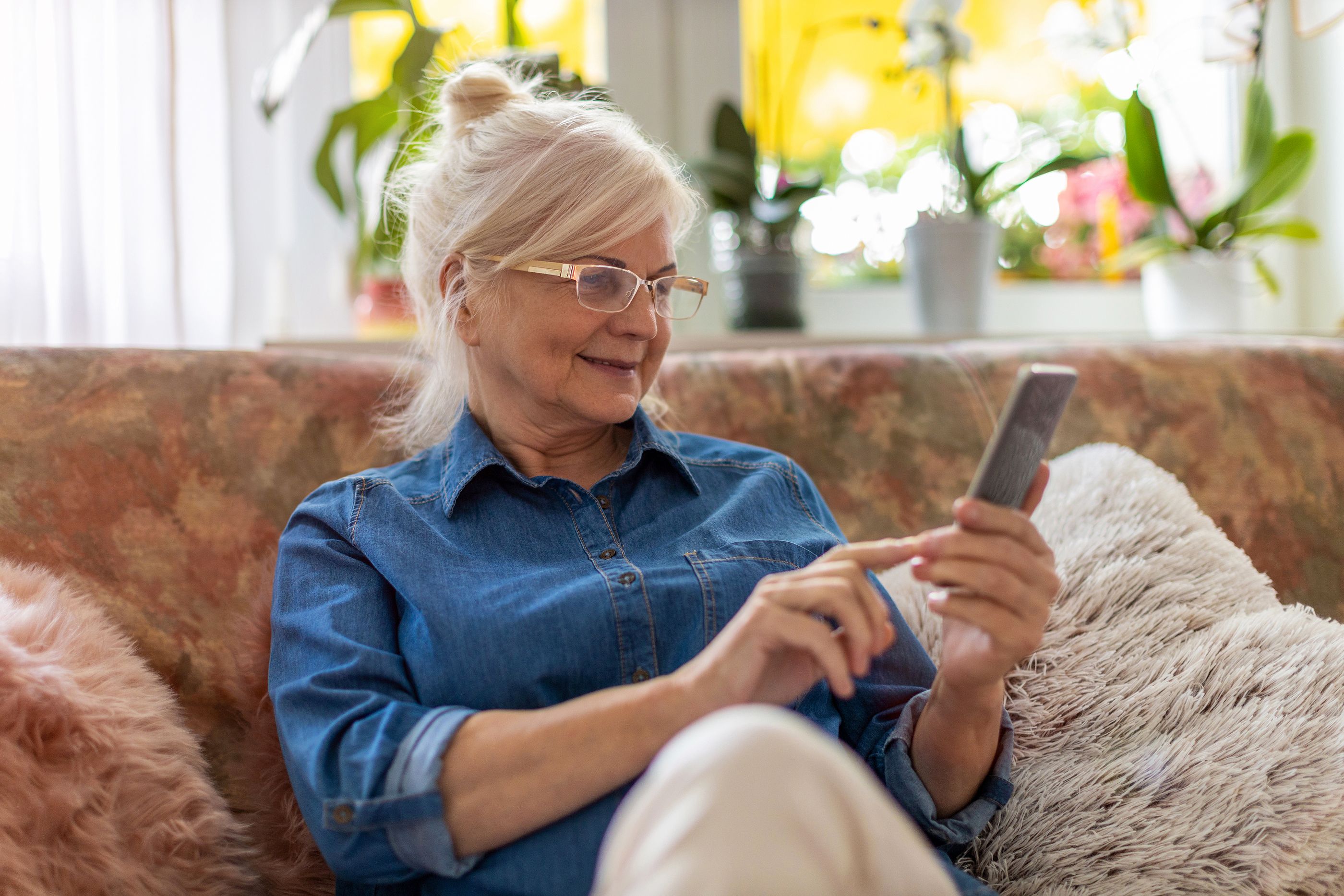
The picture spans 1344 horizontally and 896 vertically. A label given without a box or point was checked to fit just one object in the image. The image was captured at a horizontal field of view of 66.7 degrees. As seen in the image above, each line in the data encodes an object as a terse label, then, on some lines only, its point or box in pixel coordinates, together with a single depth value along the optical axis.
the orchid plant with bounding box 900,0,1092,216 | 2.09
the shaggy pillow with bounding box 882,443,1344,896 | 0.88
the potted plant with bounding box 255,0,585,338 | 1.71
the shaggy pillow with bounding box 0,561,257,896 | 0.83
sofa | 1.14
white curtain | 1.60
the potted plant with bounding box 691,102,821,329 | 2.02
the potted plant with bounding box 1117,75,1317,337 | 2.12
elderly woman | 0.60
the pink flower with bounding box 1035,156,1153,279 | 2.61
